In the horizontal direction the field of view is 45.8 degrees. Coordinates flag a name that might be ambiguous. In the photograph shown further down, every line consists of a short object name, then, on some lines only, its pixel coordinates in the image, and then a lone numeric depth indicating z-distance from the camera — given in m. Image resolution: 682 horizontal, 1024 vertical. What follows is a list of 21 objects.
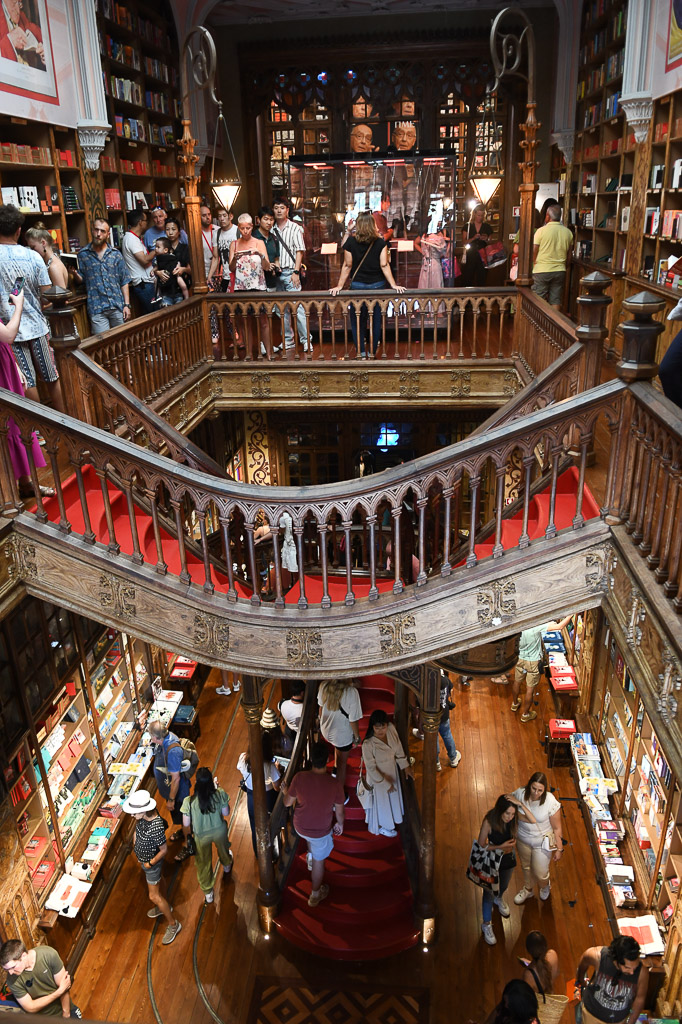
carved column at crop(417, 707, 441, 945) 5.34
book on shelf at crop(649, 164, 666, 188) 7.84
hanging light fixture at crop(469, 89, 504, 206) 12.41
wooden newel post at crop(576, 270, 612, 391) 4.36
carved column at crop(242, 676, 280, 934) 5.22
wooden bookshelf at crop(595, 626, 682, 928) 5.15
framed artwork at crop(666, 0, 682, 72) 7.29
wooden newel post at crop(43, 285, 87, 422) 4.55
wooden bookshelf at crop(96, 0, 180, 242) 9.45
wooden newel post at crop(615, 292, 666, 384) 3.22
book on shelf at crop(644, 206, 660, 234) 7.96
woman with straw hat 5.80
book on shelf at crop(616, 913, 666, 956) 5.06
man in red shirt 5.60
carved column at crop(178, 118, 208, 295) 7.52
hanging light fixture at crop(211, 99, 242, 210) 8.60
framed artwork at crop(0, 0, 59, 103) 7.02
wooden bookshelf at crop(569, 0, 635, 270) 9.40
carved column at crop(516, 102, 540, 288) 7.18
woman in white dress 5.55
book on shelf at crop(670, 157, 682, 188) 7.36
